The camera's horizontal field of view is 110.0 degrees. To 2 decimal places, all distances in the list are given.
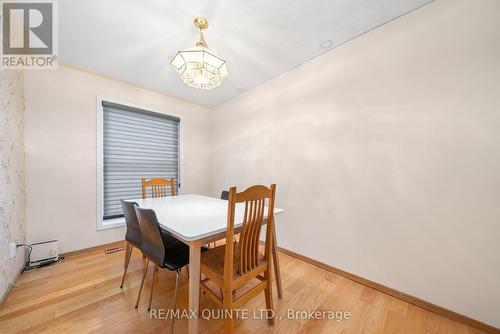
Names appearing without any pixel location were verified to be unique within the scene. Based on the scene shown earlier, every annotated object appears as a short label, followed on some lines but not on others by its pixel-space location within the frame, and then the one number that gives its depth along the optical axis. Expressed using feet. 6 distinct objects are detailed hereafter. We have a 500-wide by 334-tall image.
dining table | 3.38
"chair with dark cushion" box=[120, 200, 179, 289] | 4.59
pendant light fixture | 4.33
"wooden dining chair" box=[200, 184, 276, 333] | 3.45
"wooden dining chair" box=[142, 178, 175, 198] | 7.46
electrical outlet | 5.10
